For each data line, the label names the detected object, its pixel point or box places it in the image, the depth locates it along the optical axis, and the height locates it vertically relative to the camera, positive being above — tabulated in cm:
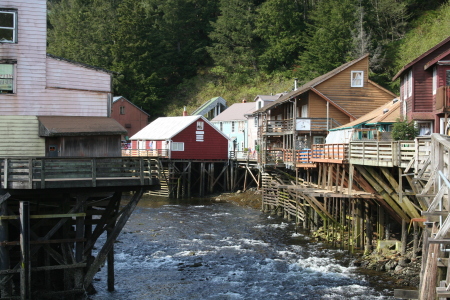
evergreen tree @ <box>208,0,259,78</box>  7725 +1705
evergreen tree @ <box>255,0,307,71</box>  7325 +1742
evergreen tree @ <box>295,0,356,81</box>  5934 +1303
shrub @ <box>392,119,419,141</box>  2467 +117
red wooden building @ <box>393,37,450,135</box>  2408 +338
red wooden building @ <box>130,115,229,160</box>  5025 +128
